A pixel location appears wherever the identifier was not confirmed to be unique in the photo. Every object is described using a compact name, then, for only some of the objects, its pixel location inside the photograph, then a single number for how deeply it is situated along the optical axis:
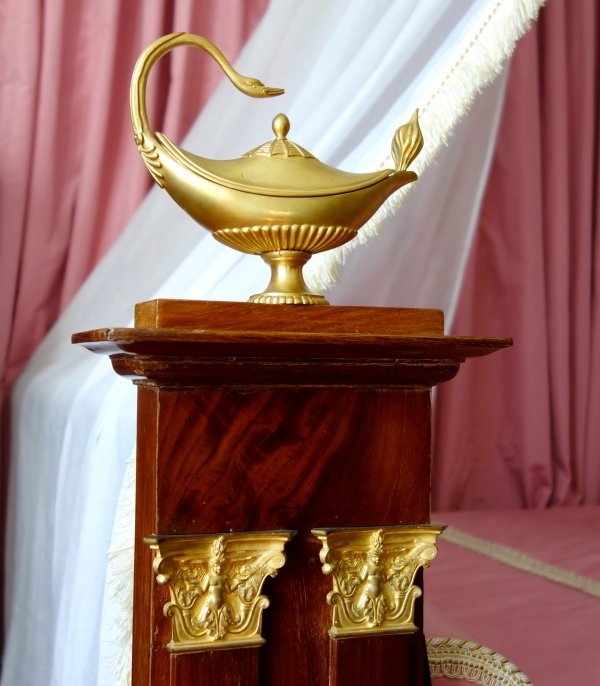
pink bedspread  0.98
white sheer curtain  0.90
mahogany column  0.52
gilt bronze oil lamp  0.58
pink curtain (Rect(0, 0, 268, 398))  1.67
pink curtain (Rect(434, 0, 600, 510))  2.07
